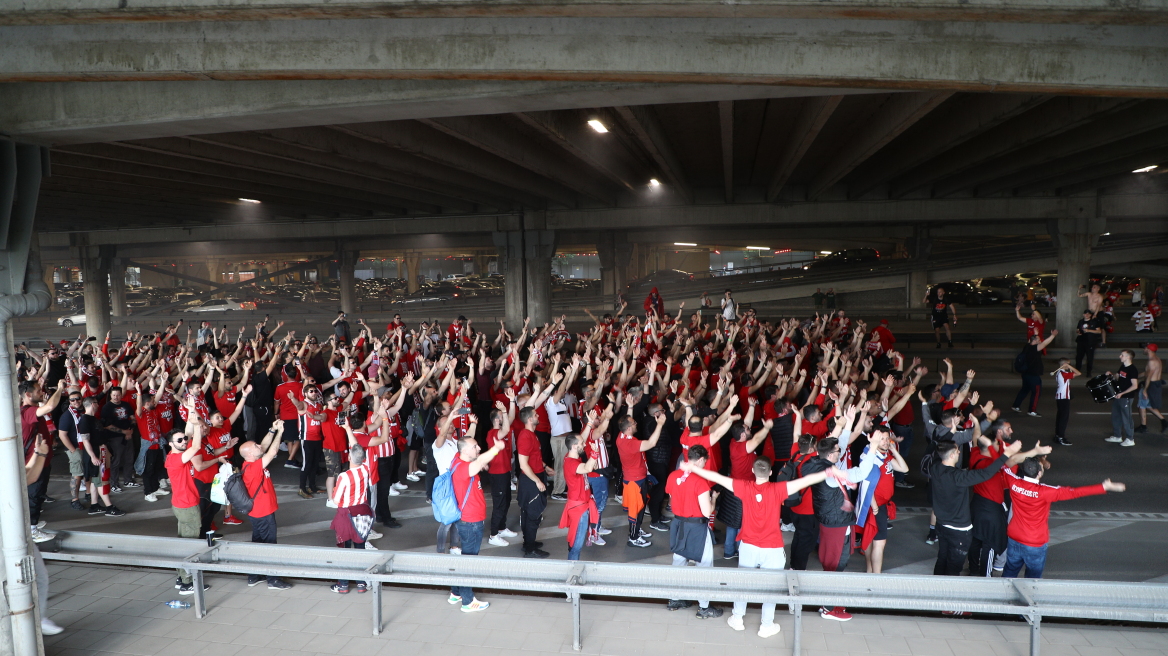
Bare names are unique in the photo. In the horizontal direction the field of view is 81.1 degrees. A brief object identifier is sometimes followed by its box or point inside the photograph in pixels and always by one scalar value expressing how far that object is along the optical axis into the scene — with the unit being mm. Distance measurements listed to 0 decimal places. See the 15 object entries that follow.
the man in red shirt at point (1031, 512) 5578
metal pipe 5137
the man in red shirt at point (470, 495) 6098
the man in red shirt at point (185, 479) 6715
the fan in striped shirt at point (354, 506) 6387
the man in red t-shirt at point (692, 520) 5848
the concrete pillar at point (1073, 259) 20719
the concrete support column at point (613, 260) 37531
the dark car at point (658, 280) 43169
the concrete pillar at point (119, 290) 39094
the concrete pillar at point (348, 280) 36812
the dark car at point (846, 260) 40194
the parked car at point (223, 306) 45281
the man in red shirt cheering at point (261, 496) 6531
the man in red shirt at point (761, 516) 5562
